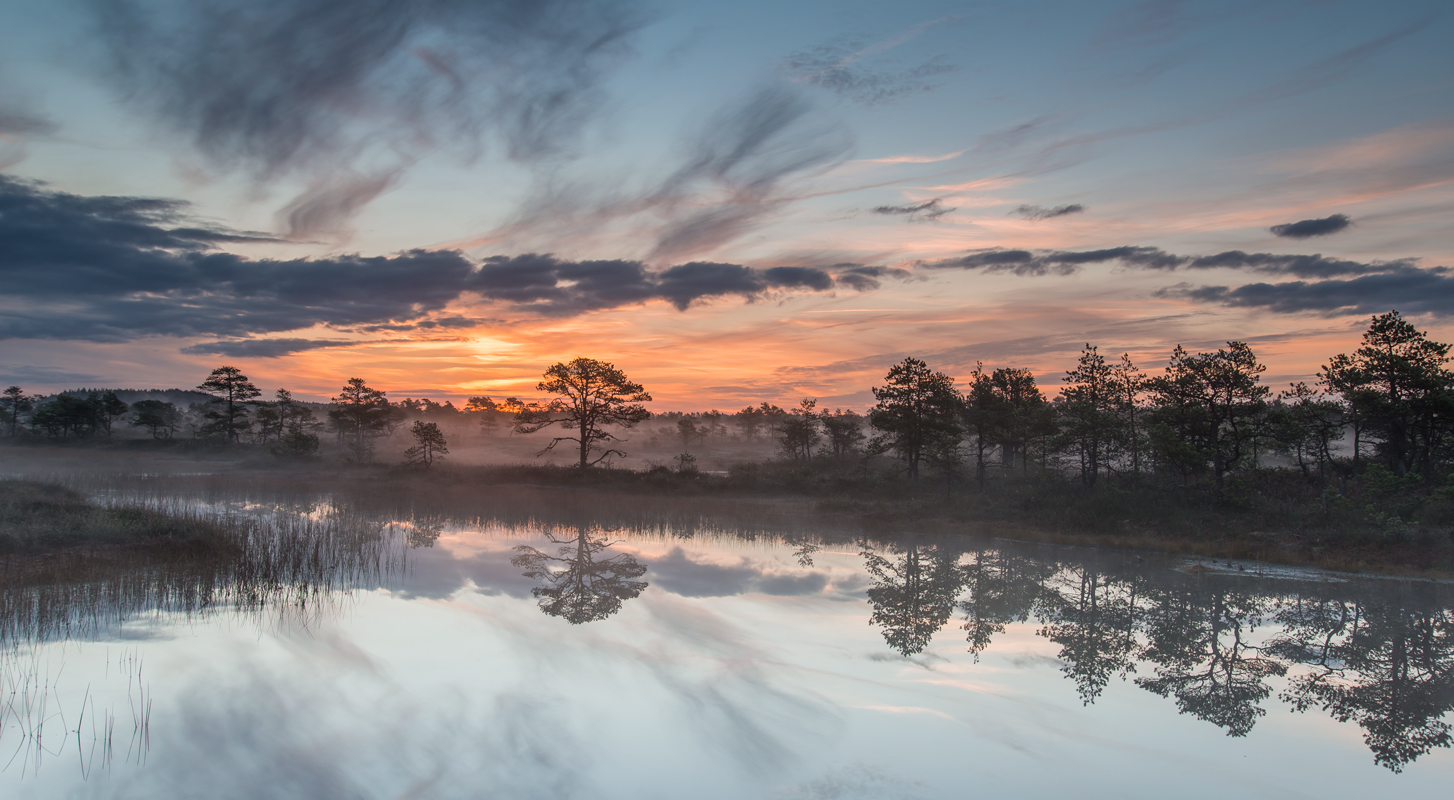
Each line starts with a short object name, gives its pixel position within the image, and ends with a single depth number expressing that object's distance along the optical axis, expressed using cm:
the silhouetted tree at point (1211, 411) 2569
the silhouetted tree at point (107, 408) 6562
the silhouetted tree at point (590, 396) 4478
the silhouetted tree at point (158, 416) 6109
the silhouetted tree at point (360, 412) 5806
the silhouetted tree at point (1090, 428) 2953
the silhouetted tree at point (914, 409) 3625
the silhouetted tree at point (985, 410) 3750
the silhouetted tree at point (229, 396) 6053
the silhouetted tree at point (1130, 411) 2906
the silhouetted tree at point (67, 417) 6250
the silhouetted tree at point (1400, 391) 2372
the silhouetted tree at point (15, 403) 7069
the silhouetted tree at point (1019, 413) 3371
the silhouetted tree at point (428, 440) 4709
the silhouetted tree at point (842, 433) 5288
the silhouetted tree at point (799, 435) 5478
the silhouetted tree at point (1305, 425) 2592
